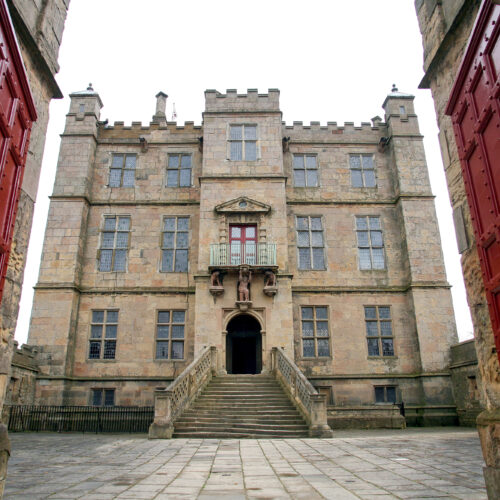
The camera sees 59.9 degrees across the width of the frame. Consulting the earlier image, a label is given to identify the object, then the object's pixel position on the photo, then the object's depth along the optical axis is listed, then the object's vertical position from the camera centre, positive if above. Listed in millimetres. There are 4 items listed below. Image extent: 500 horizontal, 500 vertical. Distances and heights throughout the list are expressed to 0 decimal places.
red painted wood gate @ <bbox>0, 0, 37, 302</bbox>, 4383 +2916
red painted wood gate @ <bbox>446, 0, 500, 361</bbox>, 4309 +2682
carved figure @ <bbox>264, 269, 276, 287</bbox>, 16688 +4627
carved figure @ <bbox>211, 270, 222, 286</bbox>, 16703 +4604
